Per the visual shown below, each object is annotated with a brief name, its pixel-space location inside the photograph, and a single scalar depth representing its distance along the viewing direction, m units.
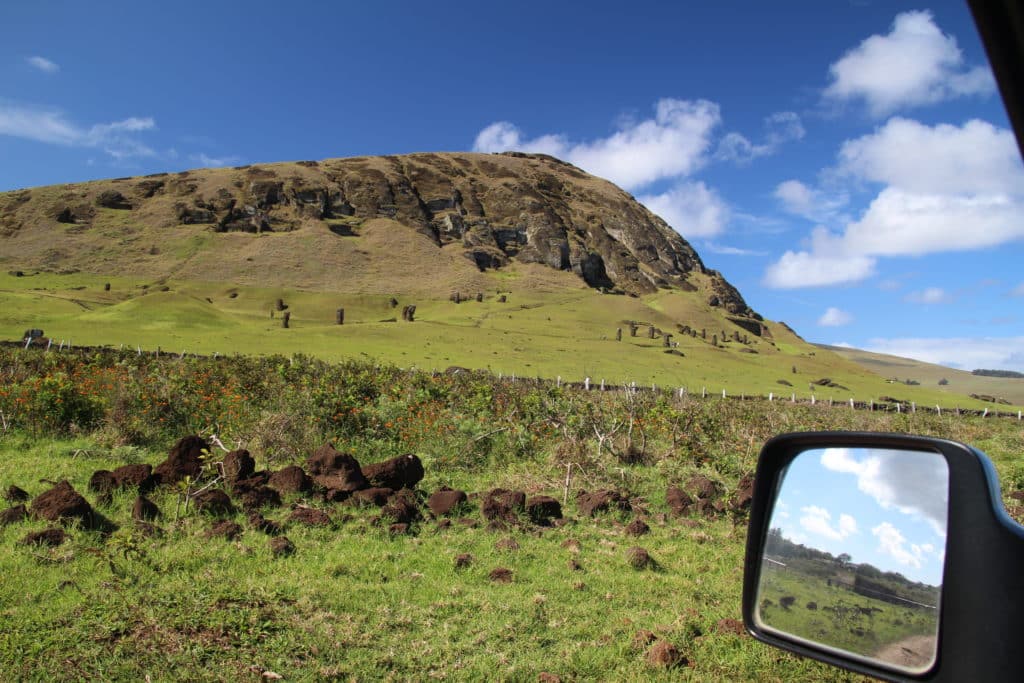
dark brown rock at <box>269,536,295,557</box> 5.82
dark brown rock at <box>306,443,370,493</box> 7.70
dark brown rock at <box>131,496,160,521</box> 6.24
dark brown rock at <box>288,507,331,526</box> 6.72
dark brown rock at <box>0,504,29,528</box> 5.96
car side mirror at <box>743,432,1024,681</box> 1.08
